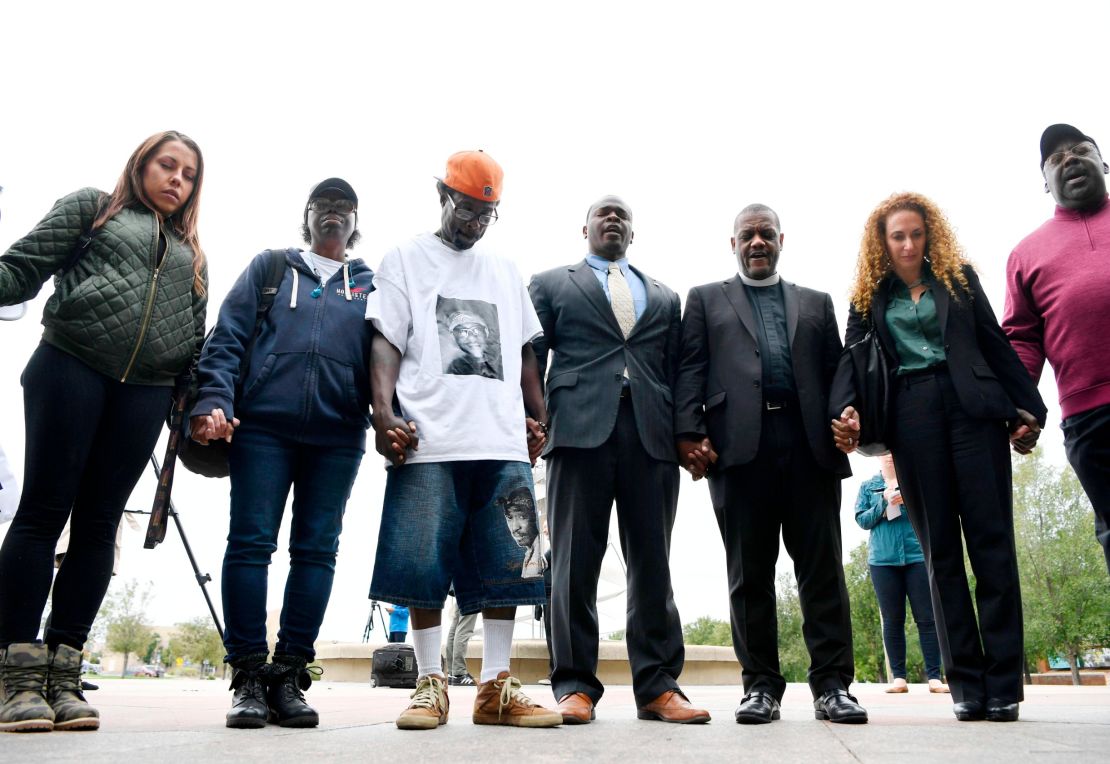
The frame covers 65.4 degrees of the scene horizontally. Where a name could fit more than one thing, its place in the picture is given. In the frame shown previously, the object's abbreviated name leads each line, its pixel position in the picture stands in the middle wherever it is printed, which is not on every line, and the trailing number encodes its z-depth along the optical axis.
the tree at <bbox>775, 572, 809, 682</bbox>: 49.50
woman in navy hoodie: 3.24
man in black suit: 3.77
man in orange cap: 3.21
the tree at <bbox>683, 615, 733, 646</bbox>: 70.88
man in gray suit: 3.69
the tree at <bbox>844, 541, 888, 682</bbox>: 41.53
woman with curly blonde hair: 3.53
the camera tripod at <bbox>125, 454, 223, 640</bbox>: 5.64
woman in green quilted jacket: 2.97
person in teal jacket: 6.96
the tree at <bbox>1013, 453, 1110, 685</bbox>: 30.14
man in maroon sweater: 3.50
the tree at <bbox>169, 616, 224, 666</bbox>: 55.97
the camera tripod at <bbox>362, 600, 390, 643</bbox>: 12.54
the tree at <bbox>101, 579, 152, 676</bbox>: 46.25
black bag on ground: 8.73
